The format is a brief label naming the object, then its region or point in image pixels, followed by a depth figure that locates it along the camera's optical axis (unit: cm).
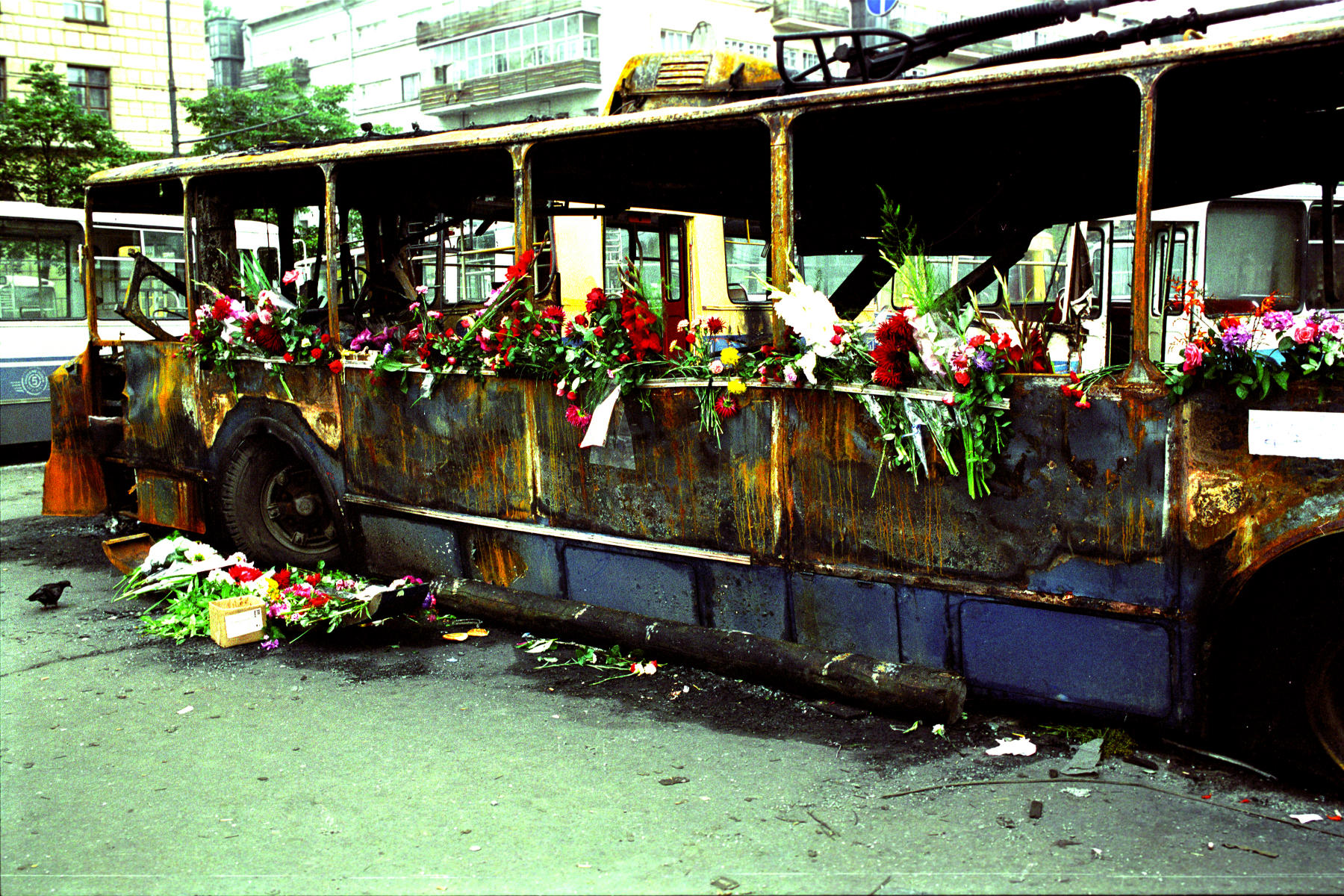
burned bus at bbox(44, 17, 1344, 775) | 345
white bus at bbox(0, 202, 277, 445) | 1234
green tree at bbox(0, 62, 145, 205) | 1922
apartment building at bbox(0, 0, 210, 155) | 2856
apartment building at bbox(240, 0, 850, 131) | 3456
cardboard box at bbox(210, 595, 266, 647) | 533
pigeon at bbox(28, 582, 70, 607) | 606
